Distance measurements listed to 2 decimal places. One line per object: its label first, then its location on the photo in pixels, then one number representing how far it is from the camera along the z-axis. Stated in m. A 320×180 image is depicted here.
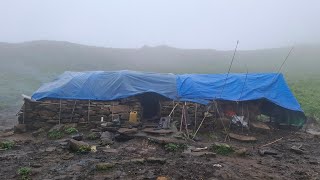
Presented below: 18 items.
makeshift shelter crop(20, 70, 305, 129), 8.83
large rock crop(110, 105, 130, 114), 8.67
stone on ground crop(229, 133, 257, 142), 7.73
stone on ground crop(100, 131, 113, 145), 6.89
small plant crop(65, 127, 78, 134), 7.94
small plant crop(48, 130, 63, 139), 7.73
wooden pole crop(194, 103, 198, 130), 8.49
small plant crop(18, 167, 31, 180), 4.68
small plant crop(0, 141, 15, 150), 6.61
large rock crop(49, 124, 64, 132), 8.06
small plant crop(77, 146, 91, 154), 6.10
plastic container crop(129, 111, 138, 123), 8.55
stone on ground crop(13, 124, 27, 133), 8.39
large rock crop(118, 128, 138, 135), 7.38
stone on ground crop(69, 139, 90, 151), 6.16
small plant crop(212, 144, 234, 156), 6.42
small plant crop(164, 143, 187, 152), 6.40
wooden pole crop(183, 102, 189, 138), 8.36
